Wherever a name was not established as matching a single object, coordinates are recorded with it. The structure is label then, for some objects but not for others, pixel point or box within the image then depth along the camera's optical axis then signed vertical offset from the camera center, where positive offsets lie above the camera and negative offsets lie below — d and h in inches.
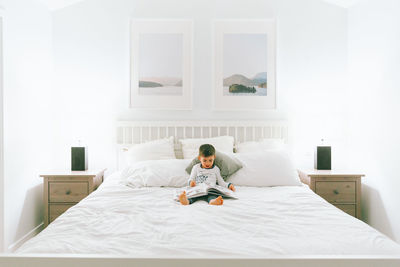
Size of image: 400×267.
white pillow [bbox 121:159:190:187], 95.4 -13.3
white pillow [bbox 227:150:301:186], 97.7 -12.9
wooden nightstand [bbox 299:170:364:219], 109.8 -20.1
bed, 49.6 -18.5
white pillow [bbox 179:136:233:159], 114.9 -4.7
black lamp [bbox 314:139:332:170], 118.0 -9.7
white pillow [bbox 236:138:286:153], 116.3 -5.1
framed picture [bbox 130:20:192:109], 125.8 +27.6
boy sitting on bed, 90.6 -11.8
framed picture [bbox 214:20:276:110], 126.3 +27.6
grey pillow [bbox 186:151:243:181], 96.5 -10.3
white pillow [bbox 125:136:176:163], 113.0 -7.3
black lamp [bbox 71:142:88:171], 117.2 -10.1
